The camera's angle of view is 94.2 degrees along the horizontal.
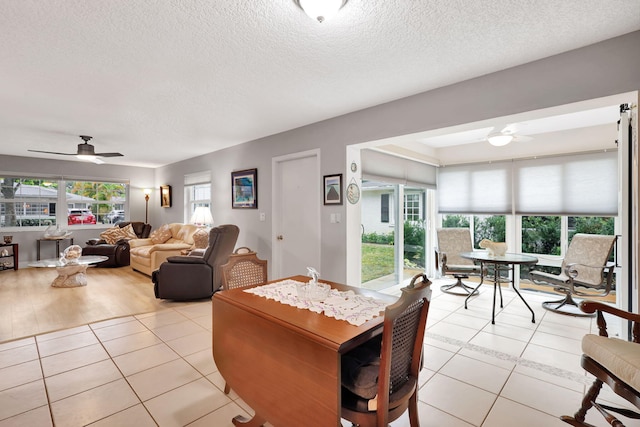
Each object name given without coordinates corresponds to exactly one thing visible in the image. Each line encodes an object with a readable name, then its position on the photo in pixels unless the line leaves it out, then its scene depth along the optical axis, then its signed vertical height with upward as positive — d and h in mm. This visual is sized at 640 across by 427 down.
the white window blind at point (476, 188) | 4785 +395
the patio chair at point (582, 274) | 3475 -757
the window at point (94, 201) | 6918 +340
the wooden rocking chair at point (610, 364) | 1405 -775
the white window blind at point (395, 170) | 3977 +643
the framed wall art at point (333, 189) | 3539 +286
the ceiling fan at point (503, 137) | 3494 +885
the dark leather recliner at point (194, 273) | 3934 -783
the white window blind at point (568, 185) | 3926 +366
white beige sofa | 5256 -596
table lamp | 4964 -140
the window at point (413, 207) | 5031 +91
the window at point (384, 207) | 4637 +77
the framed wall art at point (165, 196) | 7195 +456
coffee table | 4598 -912
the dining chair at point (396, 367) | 1194 -701
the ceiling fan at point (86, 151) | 4547 +993
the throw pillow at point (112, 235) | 6473 -444
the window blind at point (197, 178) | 5910 +760
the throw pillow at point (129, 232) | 6746 -390
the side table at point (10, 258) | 5820 -843
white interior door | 3930 -9
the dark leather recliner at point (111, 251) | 6144 -740
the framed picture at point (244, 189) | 4742 +409
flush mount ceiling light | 1496 +1053
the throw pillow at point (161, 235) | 6152 -435
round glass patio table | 3336 -555
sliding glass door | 4418 -330
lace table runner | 1518 -521
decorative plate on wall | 3484 +233
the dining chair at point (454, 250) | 4629 -610
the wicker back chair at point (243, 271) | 2234 -455
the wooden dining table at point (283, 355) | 1225 -690
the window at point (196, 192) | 6086 +505
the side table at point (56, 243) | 6387 -604
